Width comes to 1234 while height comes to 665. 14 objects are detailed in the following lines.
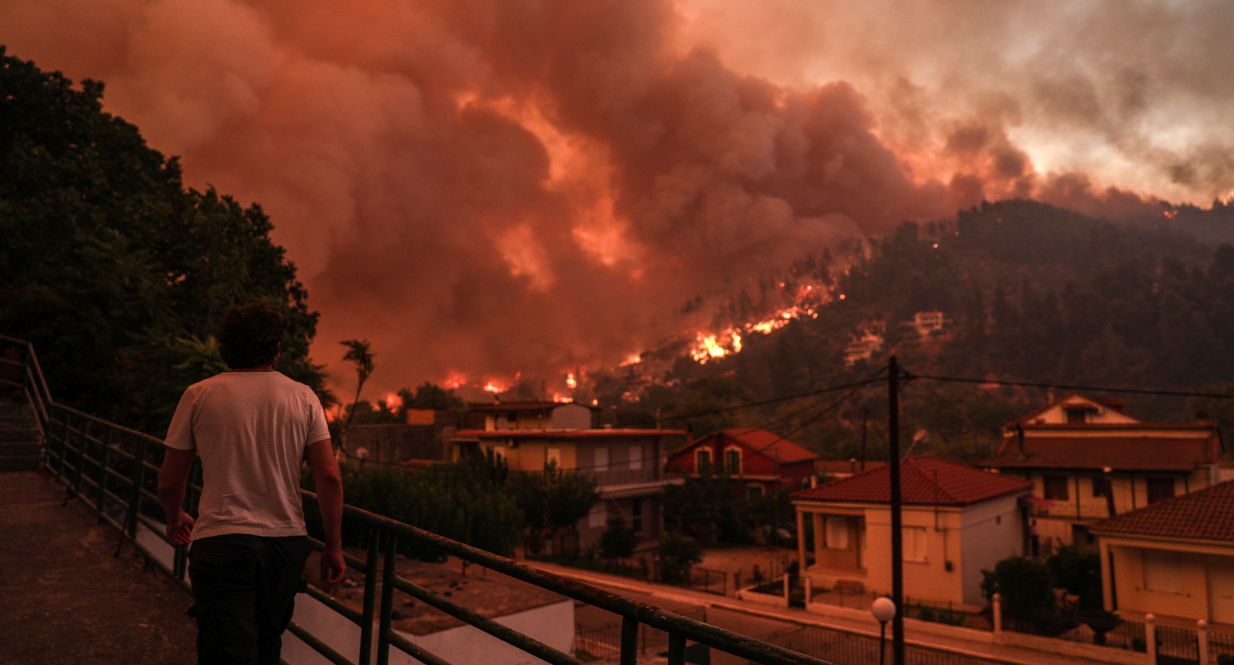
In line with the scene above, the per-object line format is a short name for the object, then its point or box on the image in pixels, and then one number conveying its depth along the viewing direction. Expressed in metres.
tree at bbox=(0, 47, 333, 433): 14.30
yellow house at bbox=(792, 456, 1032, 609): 21.95
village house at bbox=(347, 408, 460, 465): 45.84
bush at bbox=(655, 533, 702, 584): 26.84
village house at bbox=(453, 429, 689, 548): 35.06
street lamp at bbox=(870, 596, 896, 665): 14.67
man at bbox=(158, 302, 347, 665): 2.53
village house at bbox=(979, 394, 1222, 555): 29.19
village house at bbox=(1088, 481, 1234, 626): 18.30
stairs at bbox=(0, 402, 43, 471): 9.01
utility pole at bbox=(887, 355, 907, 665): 16.16
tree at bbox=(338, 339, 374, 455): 18.95
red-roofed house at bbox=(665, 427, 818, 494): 42.09
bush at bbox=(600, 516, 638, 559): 32.47
